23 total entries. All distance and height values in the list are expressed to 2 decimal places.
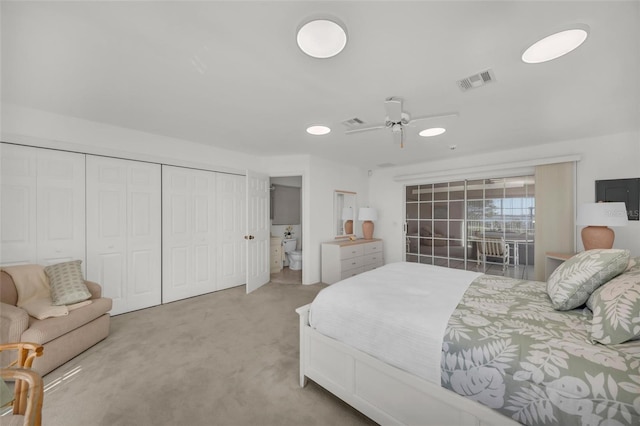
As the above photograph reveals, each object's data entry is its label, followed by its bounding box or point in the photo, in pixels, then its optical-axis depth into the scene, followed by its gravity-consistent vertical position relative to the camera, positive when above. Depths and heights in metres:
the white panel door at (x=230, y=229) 4.08 -0.30
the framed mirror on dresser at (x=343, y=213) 5.02 +0.00
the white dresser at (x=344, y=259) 4.35 -0.90
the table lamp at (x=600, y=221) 2.55 -0.10
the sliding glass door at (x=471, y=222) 4.34 -0.20
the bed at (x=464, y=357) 0.93 -0.71
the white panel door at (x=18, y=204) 2.40 +0.10
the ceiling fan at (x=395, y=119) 1.94 +0.88
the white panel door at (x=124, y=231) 2.91 -0.23
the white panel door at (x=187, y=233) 3.51 -0.31
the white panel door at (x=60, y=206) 2.60 +0.09
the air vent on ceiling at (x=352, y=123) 2.79 +1.11
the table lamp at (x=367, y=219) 5.00 -0.13
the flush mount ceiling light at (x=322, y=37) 1.34 +1.07
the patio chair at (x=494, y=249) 4.56 -0.74
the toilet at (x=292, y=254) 5.59 -1.00
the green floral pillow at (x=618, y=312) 1.05 -0.48
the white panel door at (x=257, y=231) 4.04 -0.33
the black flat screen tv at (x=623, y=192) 3.12 +0.27
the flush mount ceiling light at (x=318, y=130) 3.01 +1.10
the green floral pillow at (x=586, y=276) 1.37 -0.39
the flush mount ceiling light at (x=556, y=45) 1.43 +1.10
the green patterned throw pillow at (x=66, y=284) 2.20 -0.69
